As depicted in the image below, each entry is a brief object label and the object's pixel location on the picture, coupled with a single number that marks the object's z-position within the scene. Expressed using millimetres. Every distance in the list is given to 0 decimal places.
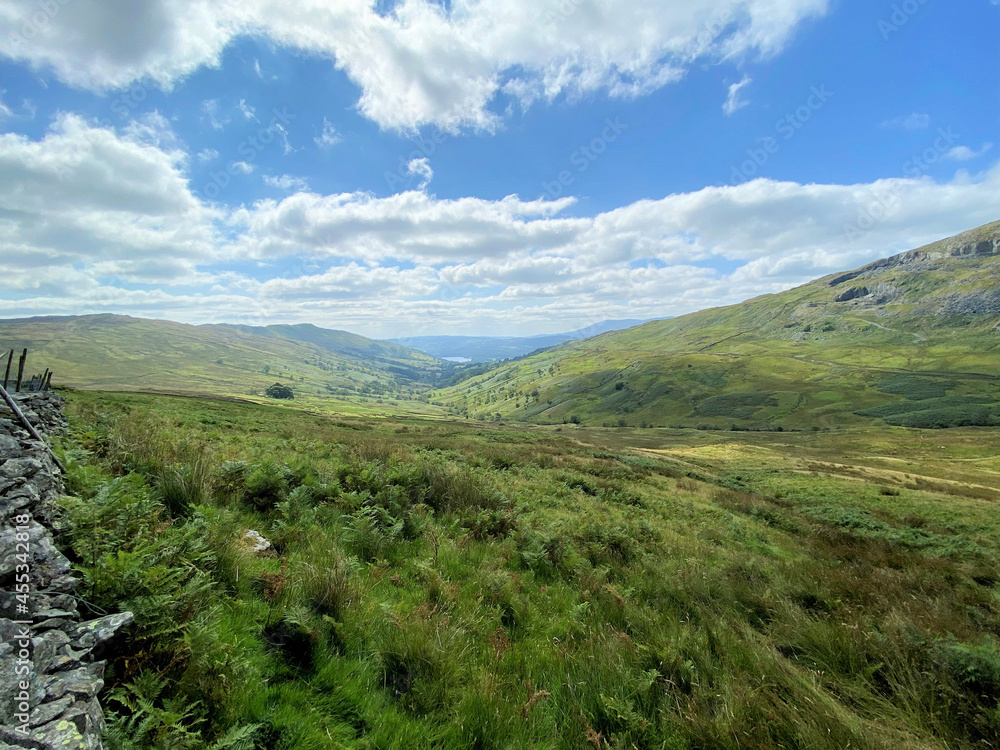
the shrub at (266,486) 7371
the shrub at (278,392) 190575
